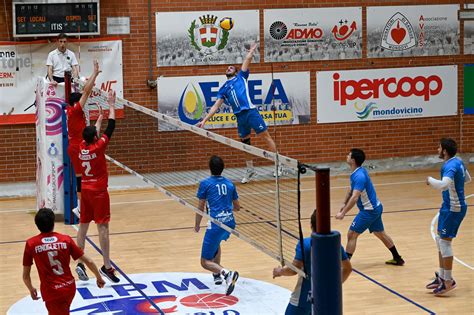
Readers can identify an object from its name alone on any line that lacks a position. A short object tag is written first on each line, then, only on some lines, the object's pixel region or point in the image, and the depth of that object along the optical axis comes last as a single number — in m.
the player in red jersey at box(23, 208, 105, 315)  9.17
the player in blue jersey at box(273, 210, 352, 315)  8.41
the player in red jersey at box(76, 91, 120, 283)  12.38
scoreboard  19.56
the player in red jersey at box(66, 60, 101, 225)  14.51
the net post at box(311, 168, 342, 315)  5.79
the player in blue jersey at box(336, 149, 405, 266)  13.00
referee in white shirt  19.17
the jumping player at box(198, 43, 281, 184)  18.50
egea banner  21.14
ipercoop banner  22.28
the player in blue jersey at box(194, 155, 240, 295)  11.91
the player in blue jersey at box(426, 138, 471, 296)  12.00
